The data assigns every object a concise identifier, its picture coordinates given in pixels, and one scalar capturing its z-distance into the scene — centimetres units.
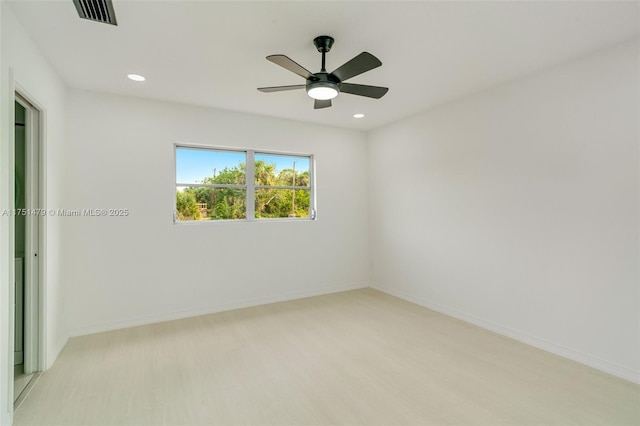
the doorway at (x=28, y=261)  241
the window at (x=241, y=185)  390
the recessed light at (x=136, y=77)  291
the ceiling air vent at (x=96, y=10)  180
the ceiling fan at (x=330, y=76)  206
